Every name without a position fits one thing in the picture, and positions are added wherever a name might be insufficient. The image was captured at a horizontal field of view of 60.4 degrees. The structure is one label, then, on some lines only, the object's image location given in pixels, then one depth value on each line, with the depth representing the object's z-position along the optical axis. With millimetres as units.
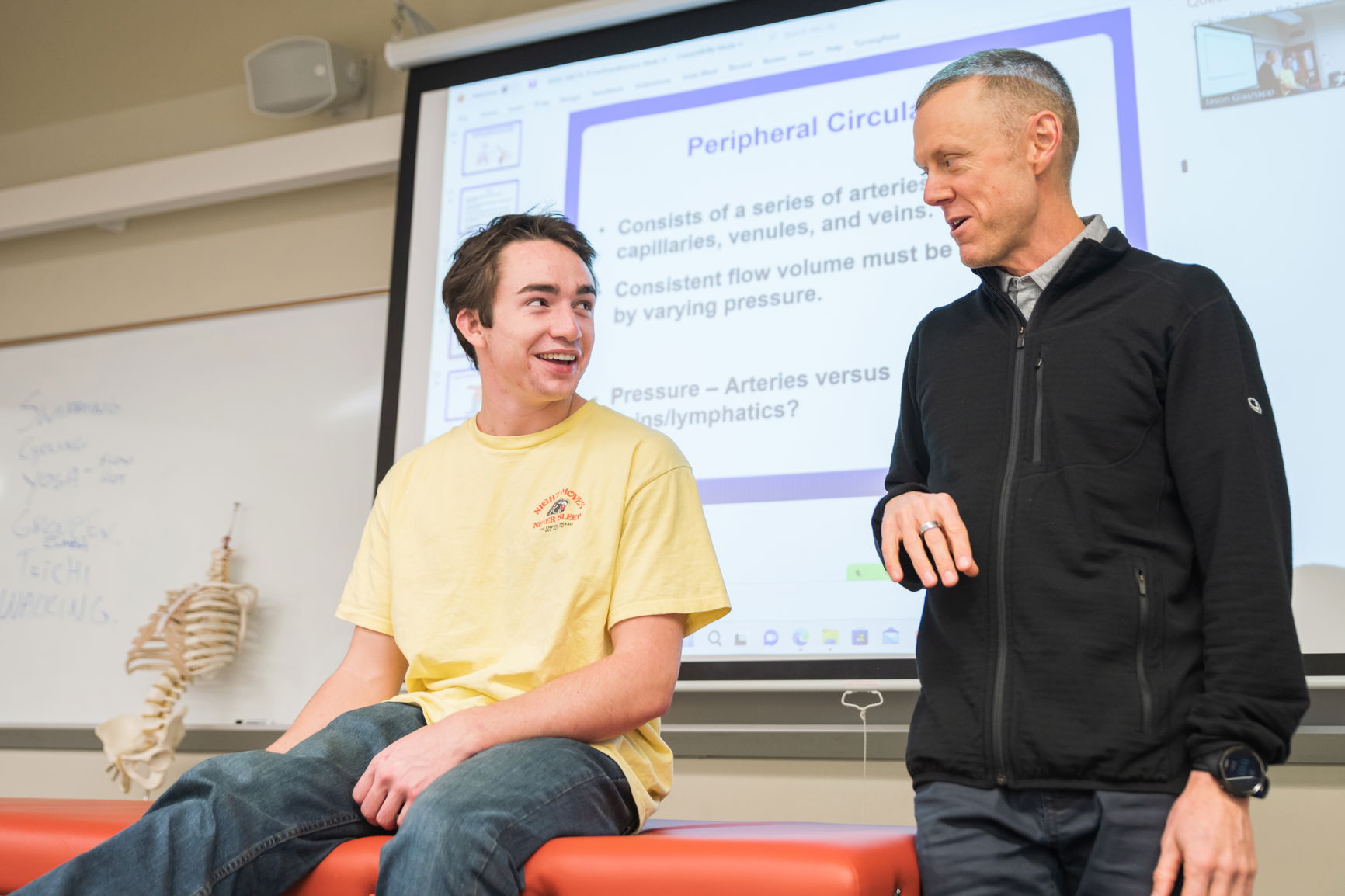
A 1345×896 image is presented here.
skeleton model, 2699
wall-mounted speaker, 3186
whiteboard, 3018
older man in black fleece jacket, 1071
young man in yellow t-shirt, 1193
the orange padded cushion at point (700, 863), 1074
